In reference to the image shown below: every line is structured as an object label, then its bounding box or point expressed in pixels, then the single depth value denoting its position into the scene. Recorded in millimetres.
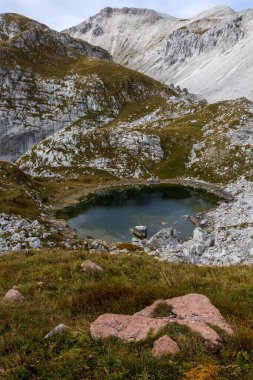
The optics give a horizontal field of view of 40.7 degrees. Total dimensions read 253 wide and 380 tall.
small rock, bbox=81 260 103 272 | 17698
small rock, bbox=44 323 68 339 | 10055
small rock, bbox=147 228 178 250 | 44438
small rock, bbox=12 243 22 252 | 30328
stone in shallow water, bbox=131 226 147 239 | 50259
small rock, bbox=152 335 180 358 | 8773
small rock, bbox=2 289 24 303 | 14031
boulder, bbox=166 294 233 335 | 10266
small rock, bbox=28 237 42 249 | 33406
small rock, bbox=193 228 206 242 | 42469
